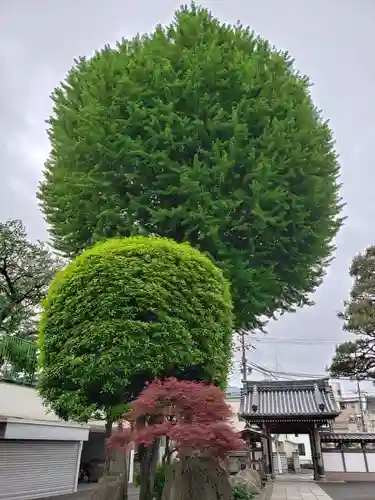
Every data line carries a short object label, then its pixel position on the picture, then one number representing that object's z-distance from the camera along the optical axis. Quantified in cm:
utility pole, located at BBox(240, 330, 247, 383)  2853
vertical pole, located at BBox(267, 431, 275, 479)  1673
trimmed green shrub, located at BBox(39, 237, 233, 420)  624
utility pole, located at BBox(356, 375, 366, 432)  3384
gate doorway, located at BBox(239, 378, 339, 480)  1638
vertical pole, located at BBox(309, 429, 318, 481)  1662
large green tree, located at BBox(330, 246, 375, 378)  1633
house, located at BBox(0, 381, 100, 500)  1016
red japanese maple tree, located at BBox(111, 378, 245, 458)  554
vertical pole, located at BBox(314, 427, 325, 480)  1652
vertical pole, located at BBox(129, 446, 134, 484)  1678
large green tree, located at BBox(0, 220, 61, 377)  1652
